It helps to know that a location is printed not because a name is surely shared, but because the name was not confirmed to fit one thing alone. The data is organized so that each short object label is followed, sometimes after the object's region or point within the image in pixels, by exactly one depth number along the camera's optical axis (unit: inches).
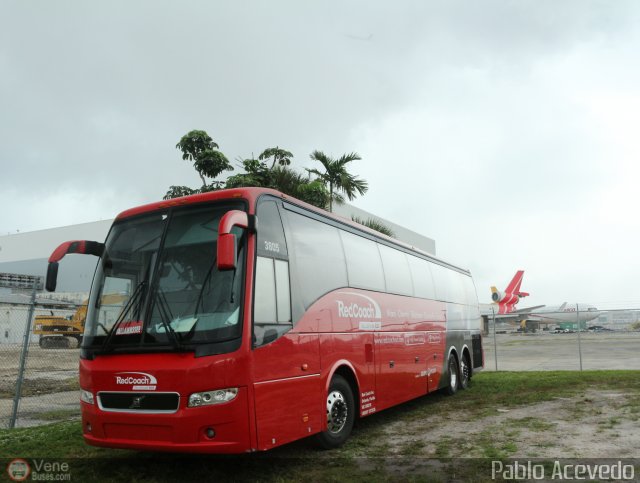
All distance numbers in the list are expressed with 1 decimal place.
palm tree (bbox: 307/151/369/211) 714.2
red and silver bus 211.0
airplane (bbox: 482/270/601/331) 2546.8
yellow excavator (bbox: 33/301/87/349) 1163.3
